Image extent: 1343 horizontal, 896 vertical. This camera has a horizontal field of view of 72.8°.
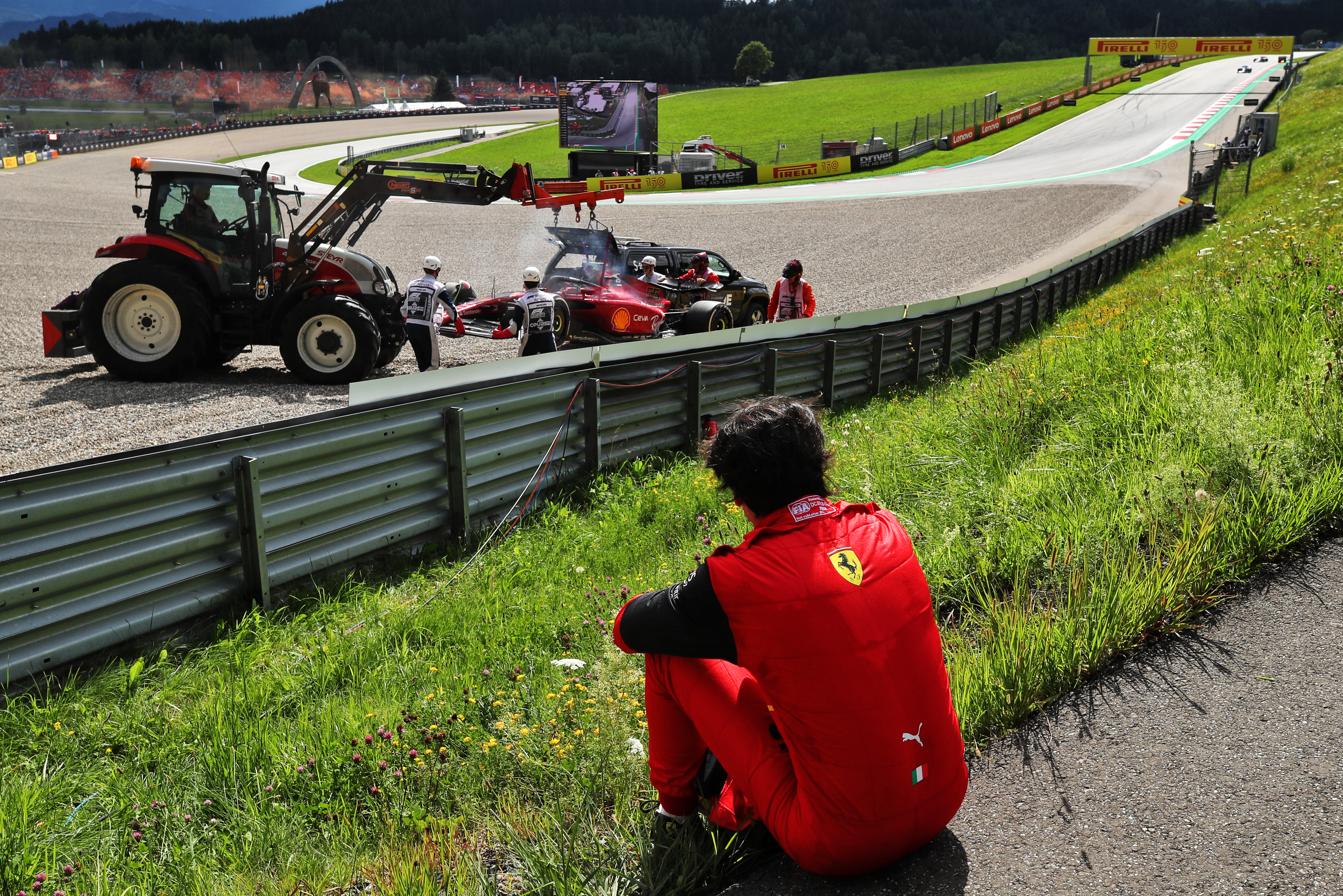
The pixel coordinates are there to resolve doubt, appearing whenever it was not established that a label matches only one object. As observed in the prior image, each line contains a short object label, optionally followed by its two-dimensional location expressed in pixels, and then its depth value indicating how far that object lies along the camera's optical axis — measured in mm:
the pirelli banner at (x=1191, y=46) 93312
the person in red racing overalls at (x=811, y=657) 2342
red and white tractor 10719
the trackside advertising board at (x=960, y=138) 55312
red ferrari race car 13344
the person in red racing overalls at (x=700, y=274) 16203
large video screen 46062
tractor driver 10977
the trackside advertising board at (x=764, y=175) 43875
